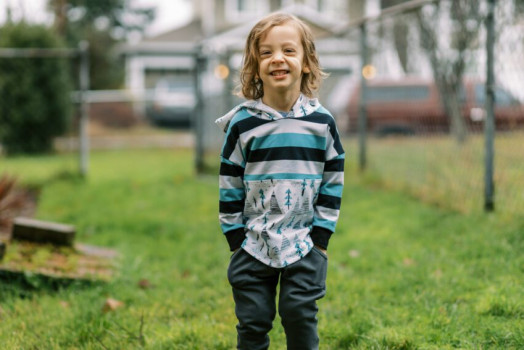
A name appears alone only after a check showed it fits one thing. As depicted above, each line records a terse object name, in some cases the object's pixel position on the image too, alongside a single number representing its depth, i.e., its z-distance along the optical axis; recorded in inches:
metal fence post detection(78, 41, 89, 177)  352.8
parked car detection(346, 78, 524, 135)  205.9
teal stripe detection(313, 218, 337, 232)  101.3
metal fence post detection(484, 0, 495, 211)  201.6
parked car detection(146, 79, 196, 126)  776.3
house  1050.7
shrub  494.0
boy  98.9
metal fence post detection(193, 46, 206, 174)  371.9
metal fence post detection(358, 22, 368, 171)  308.3
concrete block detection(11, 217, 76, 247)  177.6
